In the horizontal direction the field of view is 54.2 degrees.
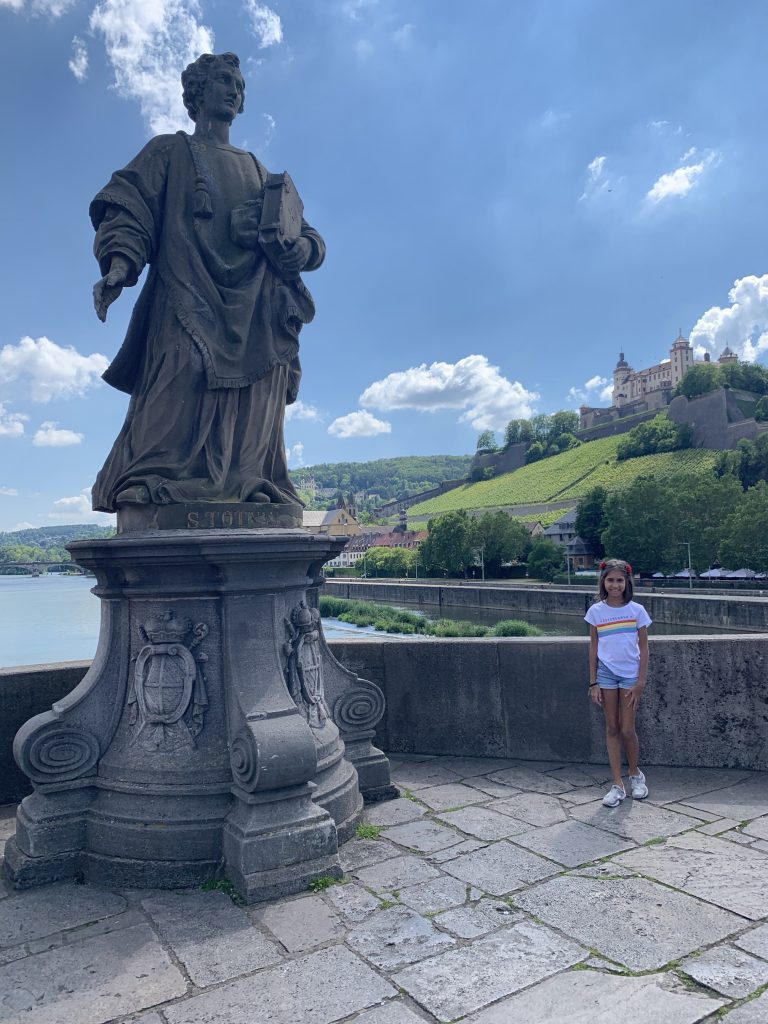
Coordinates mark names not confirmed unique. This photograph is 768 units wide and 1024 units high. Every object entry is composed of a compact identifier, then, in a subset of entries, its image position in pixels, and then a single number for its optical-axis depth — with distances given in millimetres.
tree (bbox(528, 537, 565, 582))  61531
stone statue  3945
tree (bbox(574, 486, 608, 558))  63938
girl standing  4133
